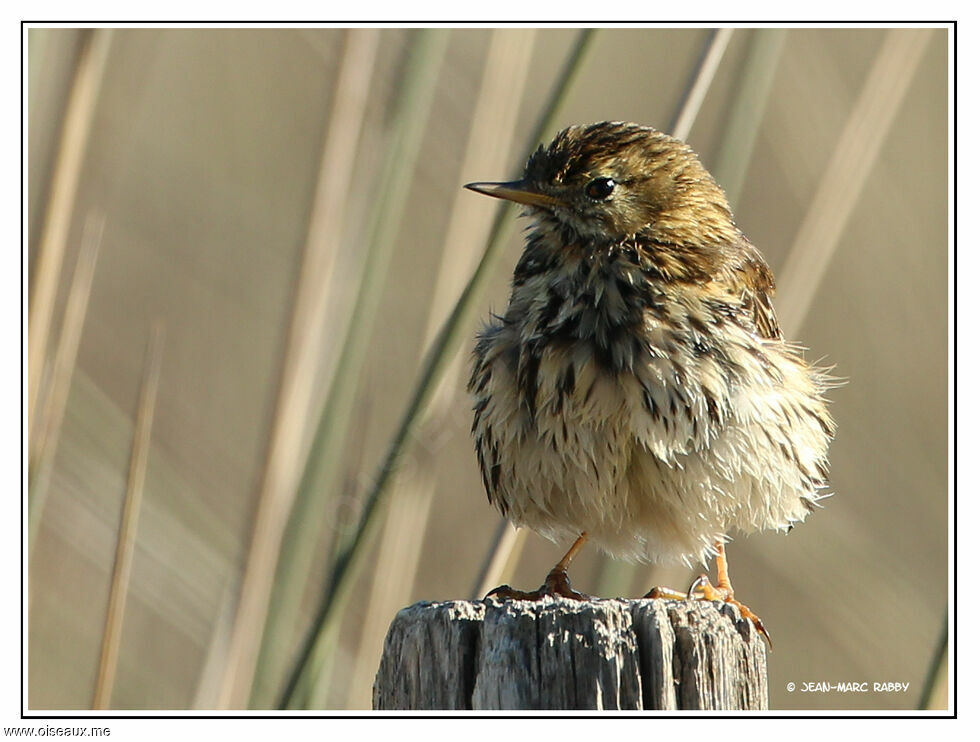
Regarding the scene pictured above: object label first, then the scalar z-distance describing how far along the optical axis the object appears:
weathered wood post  5.09
